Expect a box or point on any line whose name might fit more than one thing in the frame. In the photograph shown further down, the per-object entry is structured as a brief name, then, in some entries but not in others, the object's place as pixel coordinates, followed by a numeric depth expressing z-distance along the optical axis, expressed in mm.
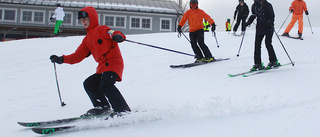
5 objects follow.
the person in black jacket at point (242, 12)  10148
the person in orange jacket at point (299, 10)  8922
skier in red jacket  3043
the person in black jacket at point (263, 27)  4953
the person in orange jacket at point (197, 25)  6268
